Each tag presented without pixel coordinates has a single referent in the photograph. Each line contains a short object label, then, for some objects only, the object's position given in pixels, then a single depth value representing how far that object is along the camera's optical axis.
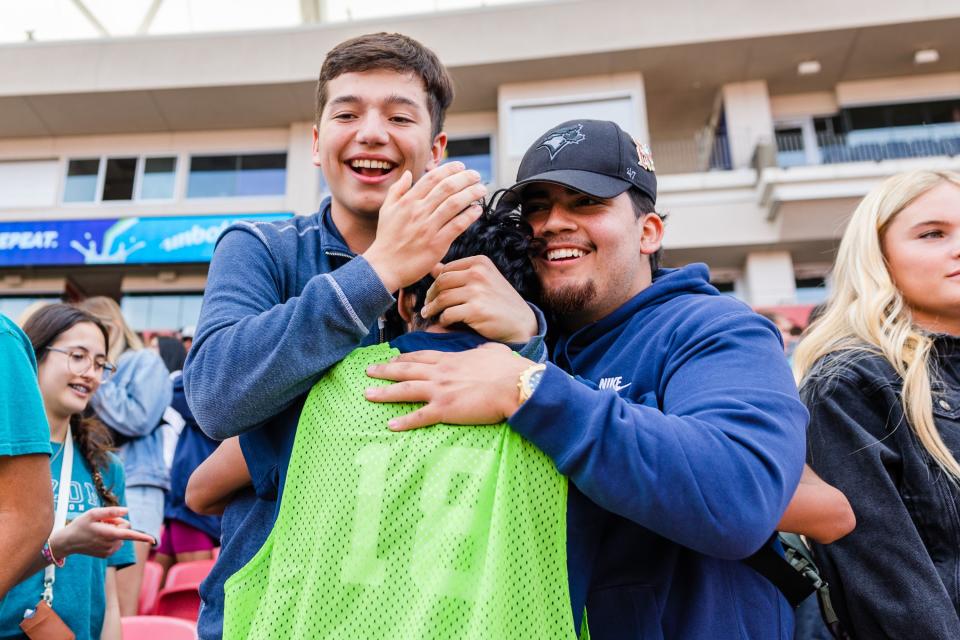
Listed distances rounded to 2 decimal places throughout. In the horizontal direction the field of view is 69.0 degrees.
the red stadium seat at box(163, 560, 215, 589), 3.68
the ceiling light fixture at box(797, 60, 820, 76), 13.88
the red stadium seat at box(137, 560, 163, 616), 3.71
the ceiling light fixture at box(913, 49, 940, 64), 13.61
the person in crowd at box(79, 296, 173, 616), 3.85
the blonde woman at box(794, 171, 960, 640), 1.64
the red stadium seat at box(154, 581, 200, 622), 3.51
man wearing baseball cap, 1.12
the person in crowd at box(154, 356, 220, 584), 4.32
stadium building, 13.39
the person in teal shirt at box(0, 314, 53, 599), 1.63
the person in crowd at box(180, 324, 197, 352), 7.38
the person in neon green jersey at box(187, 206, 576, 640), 1.09
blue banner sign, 14.57
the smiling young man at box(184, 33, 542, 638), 1.24
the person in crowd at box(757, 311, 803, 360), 6.06
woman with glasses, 2.15
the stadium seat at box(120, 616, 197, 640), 2.59
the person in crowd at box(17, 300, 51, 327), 3.20
